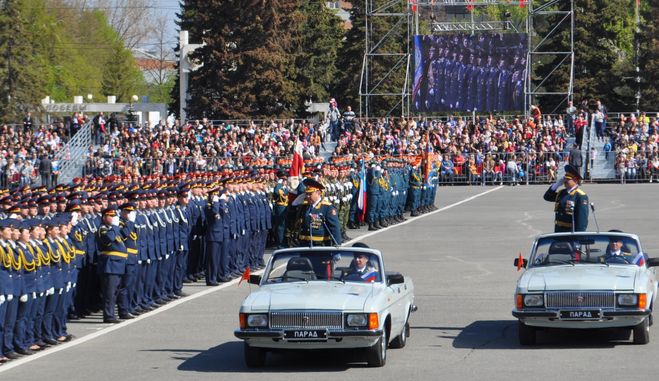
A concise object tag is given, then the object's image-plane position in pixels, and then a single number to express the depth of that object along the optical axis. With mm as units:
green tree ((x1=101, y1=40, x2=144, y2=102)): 127000
